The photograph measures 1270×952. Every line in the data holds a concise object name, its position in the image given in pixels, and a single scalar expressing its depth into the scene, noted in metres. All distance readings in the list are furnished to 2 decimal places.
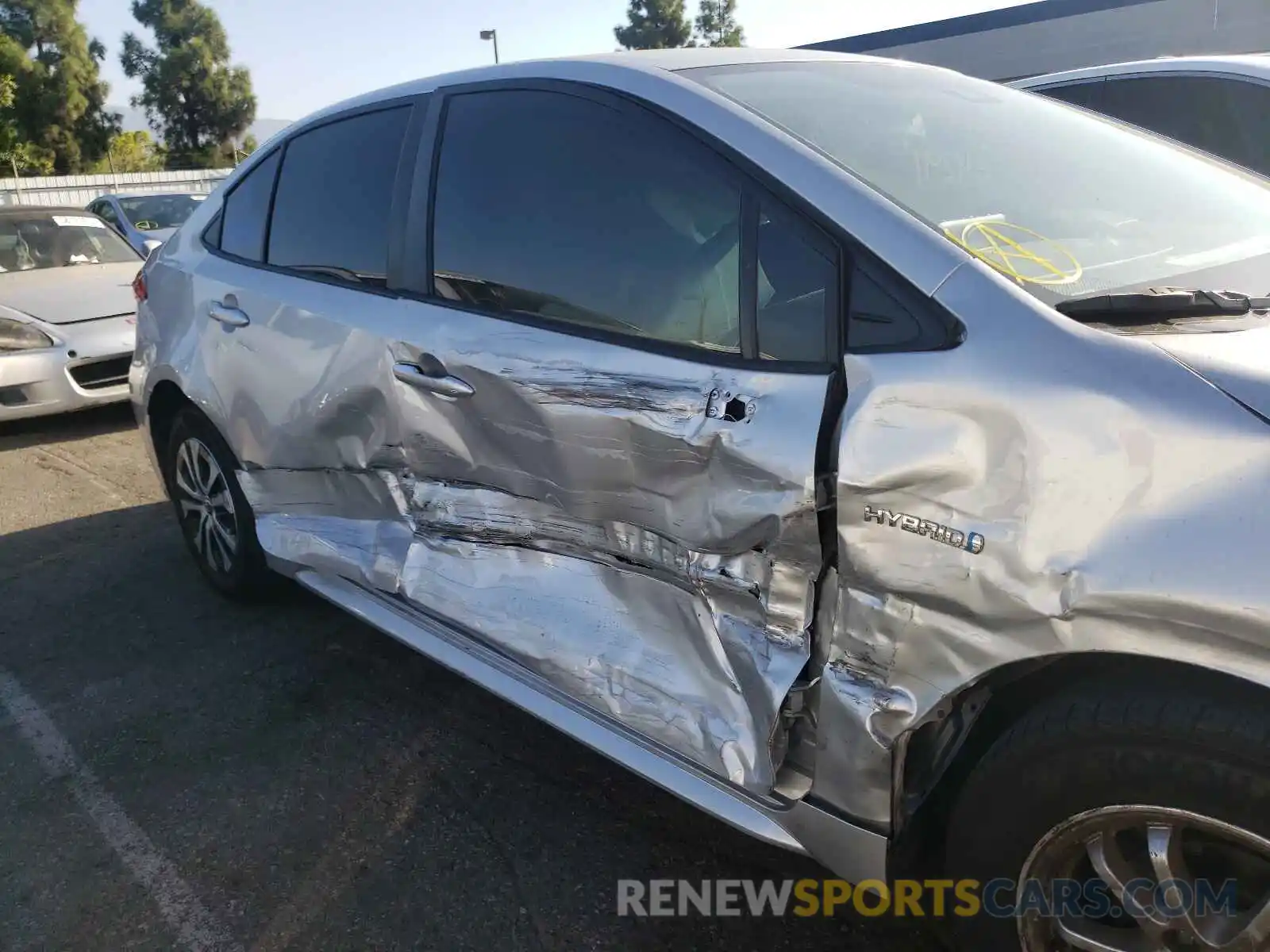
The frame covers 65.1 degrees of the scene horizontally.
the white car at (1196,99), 4.58
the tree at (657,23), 48.47
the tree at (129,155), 38.34
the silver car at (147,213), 11.15
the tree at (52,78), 35.28
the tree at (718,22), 50.41
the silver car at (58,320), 6.23
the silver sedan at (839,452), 1.42
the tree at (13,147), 32.57
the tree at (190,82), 42.09
